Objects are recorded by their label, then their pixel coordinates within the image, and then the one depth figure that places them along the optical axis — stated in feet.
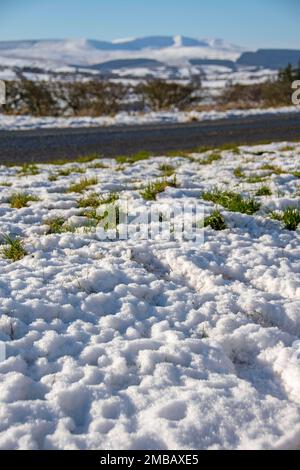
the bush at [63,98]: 79.25
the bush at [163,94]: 91.30
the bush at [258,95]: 102.21
